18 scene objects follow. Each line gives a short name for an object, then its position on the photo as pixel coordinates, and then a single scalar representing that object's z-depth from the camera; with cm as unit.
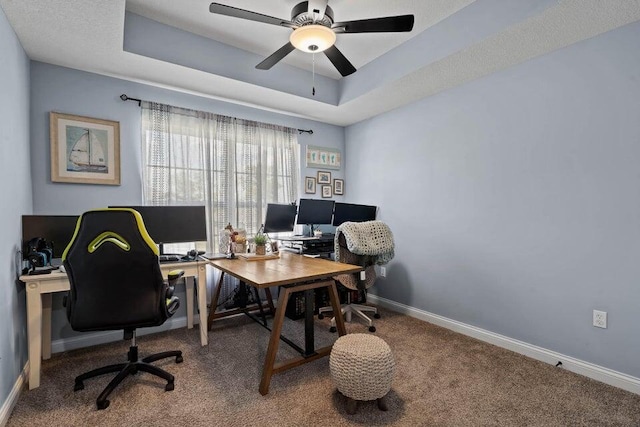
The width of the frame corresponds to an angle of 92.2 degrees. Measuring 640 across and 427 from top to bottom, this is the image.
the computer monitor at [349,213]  391
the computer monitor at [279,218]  347
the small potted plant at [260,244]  304
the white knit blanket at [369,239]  295
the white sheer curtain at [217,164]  306
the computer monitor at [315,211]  376
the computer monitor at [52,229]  228
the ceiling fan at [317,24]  190
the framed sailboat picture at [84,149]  261
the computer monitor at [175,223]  277
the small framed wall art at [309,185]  413
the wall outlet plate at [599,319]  219
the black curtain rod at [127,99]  287
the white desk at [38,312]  206
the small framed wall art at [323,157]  416
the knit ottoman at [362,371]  176
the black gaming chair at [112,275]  187
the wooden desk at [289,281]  203
